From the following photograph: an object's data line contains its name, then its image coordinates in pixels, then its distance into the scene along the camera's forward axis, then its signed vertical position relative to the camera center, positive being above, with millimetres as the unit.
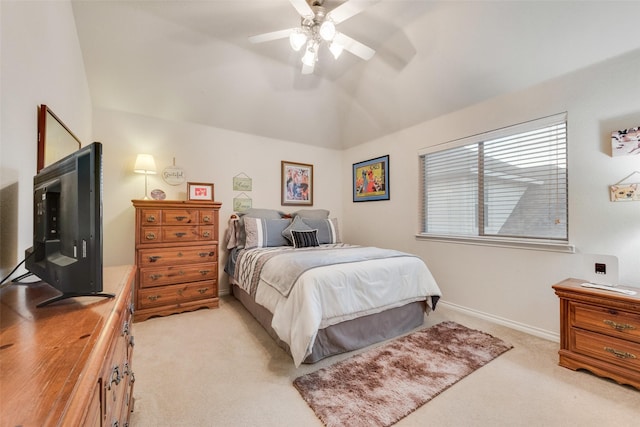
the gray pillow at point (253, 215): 3252 -8
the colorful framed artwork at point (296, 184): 4004 +480
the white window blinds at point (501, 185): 2314 +307
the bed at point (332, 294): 1850 -647
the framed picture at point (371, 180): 3760 +530
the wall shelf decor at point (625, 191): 1869 +170
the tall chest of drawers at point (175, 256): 2637 -445
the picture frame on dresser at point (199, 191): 3307 +304
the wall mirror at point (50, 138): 1398 +462
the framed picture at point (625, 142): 1868 +526
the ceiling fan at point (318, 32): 1754 +1378
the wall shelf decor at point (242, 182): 3627 +455
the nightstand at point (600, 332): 1629 -785
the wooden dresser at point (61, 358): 408 -299
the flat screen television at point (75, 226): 855 -40
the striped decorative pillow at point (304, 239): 3127 -296
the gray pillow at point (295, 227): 3237 -162
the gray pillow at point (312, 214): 3629 +5
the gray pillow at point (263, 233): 3098 -222
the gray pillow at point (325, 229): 3425 -195
